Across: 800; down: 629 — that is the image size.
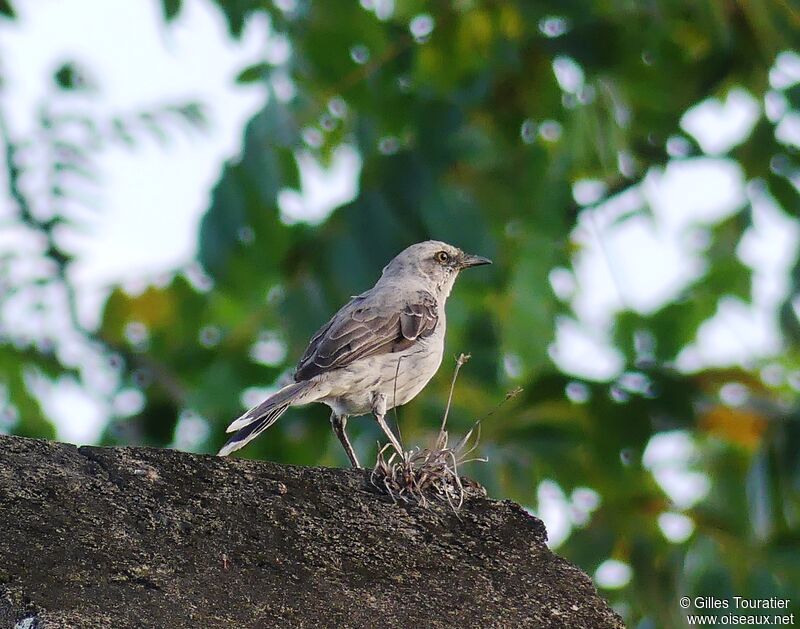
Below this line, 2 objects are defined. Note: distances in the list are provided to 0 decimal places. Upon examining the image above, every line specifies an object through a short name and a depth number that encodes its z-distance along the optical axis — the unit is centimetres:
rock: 561
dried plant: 722
